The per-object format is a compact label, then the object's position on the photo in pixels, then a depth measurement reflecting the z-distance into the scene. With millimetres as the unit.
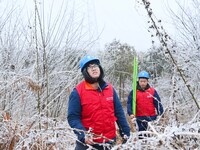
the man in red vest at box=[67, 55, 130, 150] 2365
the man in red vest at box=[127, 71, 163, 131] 4429
